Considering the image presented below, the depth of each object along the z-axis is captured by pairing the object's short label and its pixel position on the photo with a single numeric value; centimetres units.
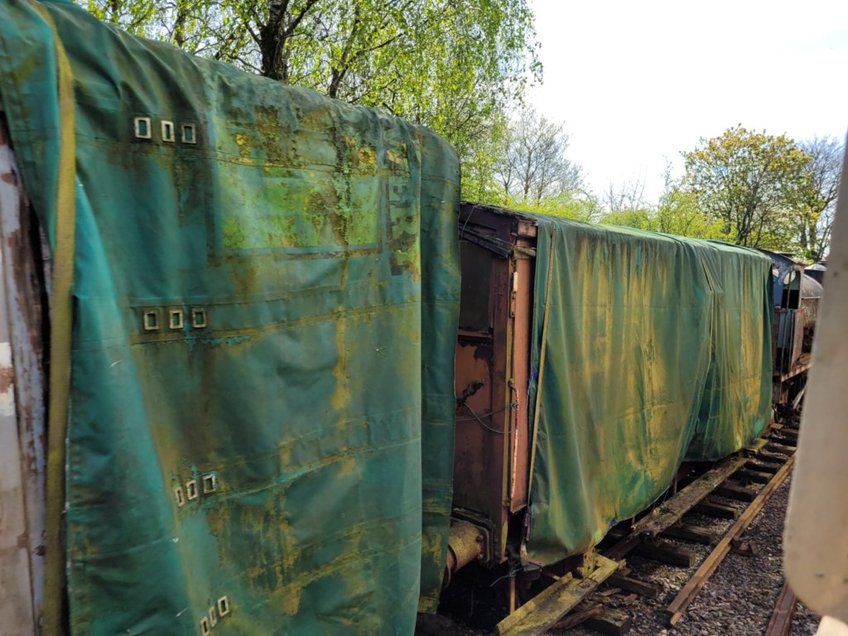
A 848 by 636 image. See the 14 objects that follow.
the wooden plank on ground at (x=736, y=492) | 718
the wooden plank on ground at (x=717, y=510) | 655
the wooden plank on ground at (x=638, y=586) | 476
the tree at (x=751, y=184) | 2556
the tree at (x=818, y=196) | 2612
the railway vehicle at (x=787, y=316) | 923
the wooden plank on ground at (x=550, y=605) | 364
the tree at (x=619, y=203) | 2831
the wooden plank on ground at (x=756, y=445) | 855
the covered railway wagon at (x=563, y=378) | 350
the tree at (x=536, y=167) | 3359
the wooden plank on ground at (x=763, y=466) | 827
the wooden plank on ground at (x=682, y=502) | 534
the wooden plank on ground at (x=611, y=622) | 416
